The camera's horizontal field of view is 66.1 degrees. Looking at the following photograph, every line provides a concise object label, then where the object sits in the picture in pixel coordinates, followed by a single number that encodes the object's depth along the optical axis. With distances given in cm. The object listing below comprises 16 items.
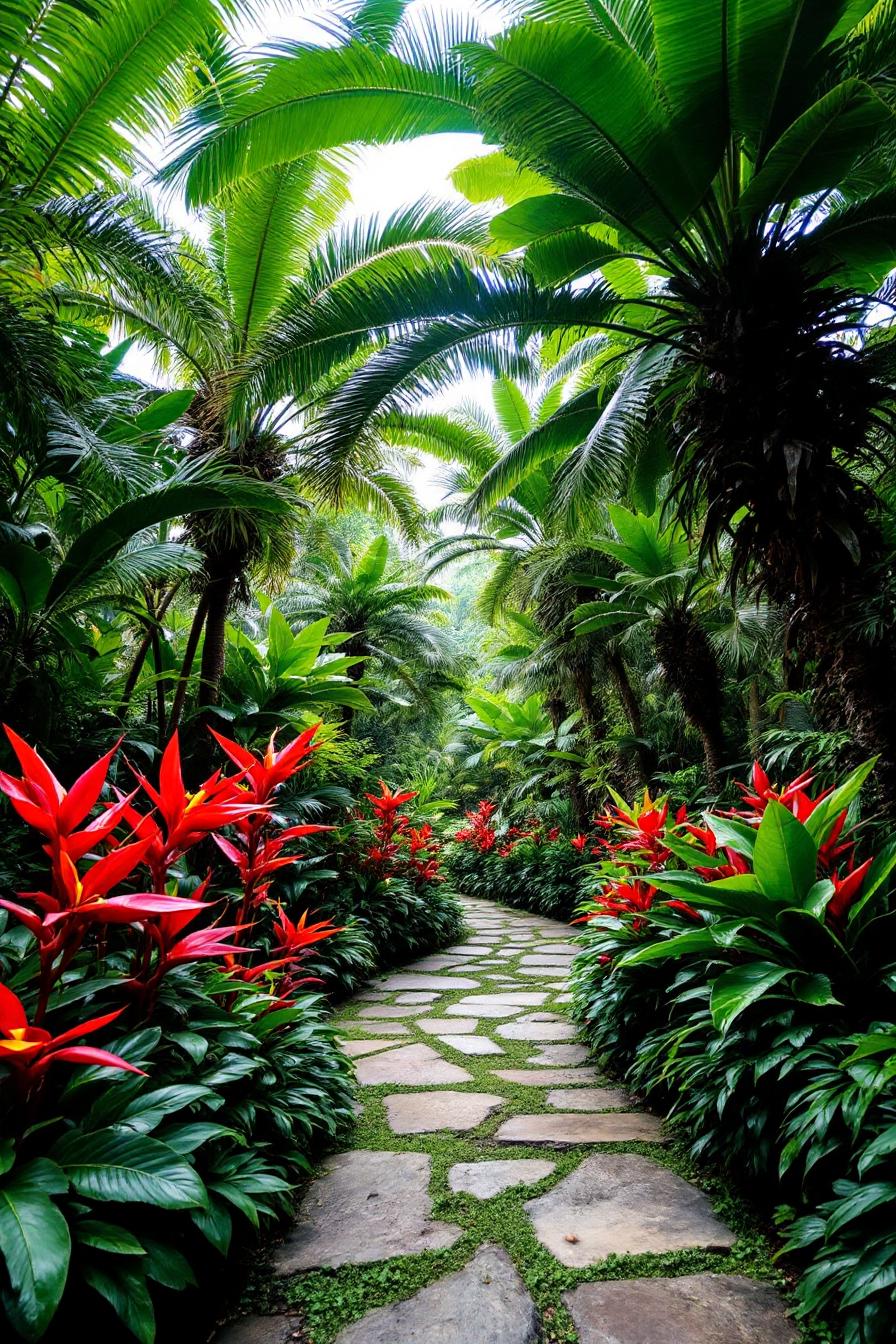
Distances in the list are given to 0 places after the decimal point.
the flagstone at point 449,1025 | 375
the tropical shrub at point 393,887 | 538
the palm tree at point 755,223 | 318
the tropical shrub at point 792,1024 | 149
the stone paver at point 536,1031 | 364
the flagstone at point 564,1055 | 327
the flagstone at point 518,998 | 432
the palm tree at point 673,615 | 673
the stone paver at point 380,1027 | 373
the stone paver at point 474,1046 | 340
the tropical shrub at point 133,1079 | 121
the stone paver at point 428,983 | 483
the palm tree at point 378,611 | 1200
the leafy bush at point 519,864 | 849
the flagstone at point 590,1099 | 271
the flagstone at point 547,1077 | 297
